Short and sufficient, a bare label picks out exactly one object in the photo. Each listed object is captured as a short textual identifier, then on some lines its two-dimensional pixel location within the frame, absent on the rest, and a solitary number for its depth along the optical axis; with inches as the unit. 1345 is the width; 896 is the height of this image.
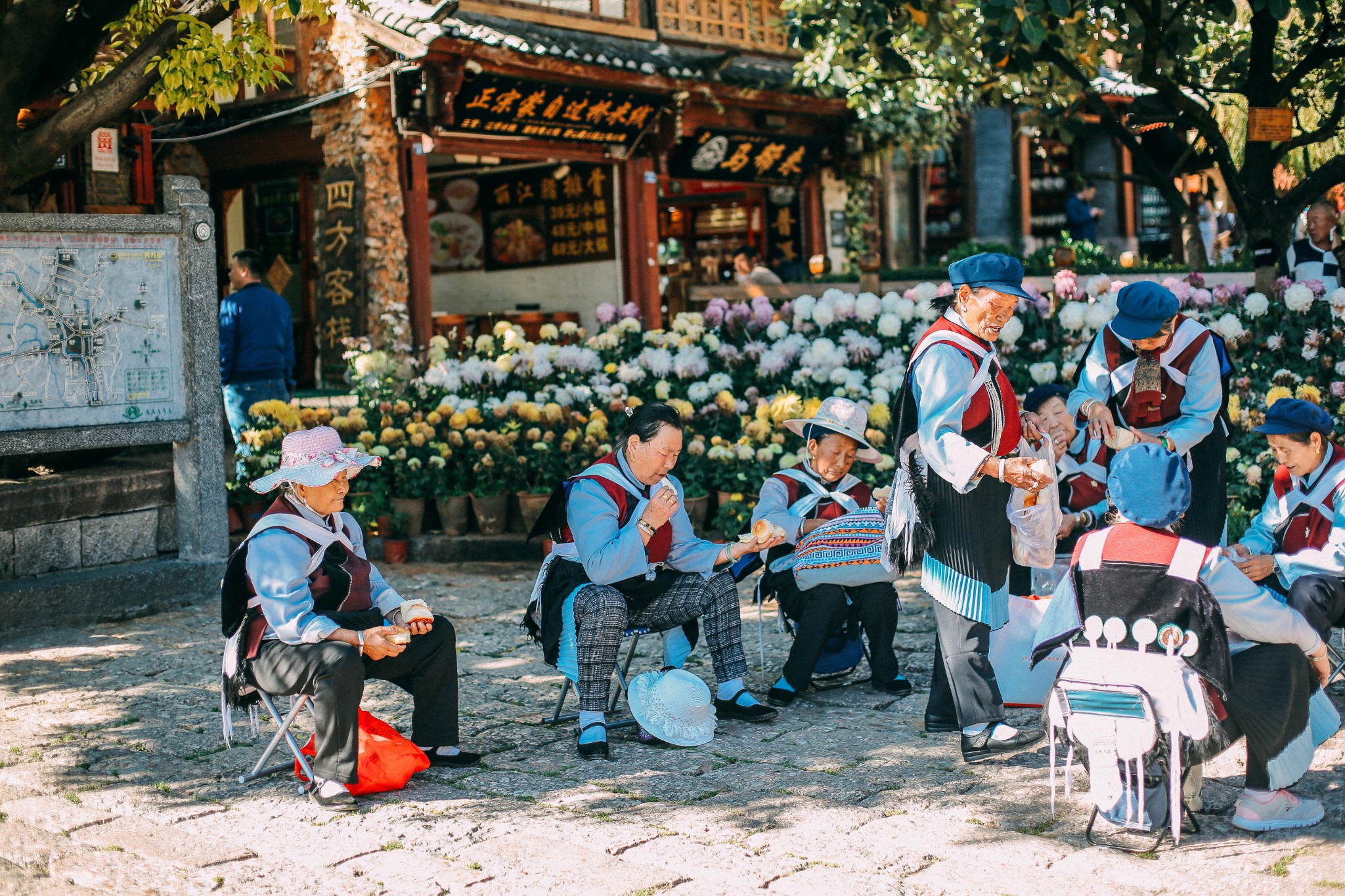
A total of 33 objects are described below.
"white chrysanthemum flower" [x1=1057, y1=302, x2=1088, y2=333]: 339.9
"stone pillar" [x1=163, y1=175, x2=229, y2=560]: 306.7
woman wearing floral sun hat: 179.2
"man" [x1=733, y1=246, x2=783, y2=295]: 504.7
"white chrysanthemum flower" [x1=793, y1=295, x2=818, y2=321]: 359.3
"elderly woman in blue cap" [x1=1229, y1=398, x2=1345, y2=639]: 198.5
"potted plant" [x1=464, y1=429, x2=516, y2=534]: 350.0
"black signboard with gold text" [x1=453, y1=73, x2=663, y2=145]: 499.5
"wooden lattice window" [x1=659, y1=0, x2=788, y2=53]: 584.7
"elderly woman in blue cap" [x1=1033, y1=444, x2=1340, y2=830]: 154.5
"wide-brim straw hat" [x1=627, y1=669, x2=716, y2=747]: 205.8
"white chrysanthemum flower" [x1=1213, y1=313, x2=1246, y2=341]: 326.6
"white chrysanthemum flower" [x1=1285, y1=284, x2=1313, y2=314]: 324.8
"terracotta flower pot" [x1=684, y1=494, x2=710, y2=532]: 345.4
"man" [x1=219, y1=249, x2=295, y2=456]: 388.5
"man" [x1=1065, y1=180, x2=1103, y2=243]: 736.3
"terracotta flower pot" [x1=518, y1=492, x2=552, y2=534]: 349.4
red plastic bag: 185.8
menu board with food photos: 594.5
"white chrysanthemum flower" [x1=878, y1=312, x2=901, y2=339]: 346.9
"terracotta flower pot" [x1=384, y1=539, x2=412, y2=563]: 357.7
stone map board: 283.9
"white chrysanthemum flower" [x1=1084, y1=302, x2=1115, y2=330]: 338.0
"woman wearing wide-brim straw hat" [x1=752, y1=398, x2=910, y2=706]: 229.0
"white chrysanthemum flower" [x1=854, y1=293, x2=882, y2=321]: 354.6
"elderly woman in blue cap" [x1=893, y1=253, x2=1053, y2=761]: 188.7
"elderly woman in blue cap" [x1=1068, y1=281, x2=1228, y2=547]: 212.7
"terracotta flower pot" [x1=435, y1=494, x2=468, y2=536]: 359.6
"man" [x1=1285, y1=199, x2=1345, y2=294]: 364.5
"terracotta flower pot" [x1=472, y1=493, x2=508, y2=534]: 357.1
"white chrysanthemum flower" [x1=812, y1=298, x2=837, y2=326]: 356.5
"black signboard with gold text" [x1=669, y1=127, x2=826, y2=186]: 612.1
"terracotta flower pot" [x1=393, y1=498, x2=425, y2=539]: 359.6
